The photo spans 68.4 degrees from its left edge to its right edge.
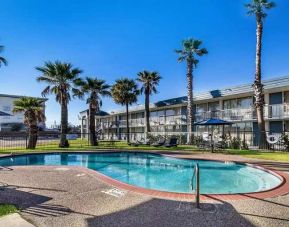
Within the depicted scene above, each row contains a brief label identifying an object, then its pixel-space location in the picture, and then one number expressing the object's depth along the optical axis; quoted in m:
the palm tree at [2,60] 19.04
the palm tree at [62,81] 20.68
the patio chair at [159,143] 20.89
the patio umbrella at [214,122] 16.44
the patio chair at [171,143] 20.16
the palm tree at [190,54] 23.95
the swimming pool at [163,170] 8.40
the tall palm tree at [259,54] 17.71
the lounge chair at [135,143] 22.18
